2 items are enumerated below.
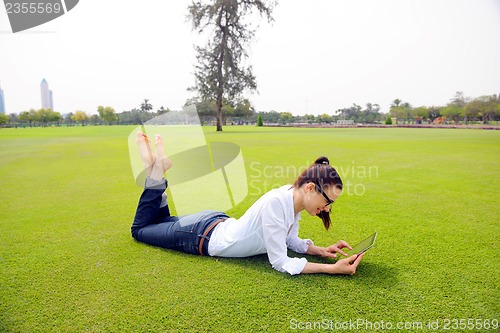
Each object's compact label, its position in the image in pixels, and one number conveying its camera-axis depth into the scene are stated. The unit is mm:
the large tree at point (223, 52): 32250
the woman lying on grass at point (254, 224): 2340
